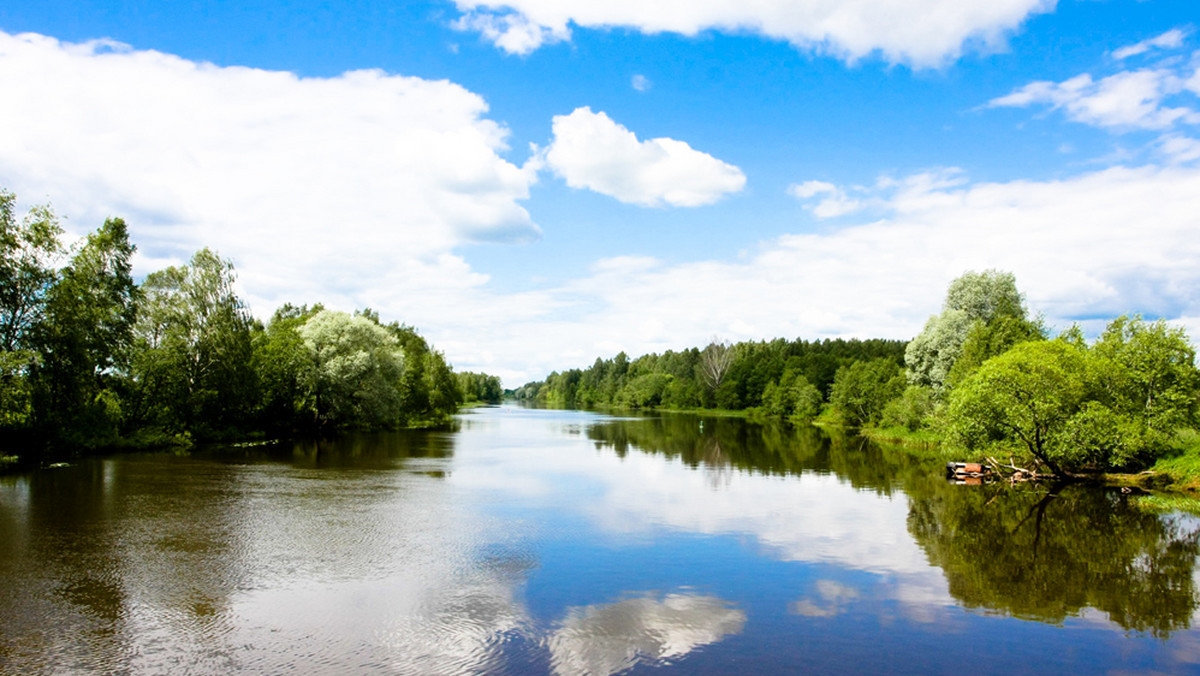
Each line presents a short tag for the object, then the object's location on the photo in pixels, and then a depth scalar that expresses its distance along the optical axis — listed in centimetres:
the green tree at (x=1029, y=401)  3112
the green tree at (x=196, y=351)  4366
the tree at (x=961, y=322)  5303
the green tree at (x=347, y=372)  6053
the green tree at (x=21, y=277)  3200
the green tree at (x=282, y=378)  5462
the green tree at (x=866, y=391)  7175
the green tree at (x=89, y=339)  3353
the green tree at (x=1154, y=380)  3100
